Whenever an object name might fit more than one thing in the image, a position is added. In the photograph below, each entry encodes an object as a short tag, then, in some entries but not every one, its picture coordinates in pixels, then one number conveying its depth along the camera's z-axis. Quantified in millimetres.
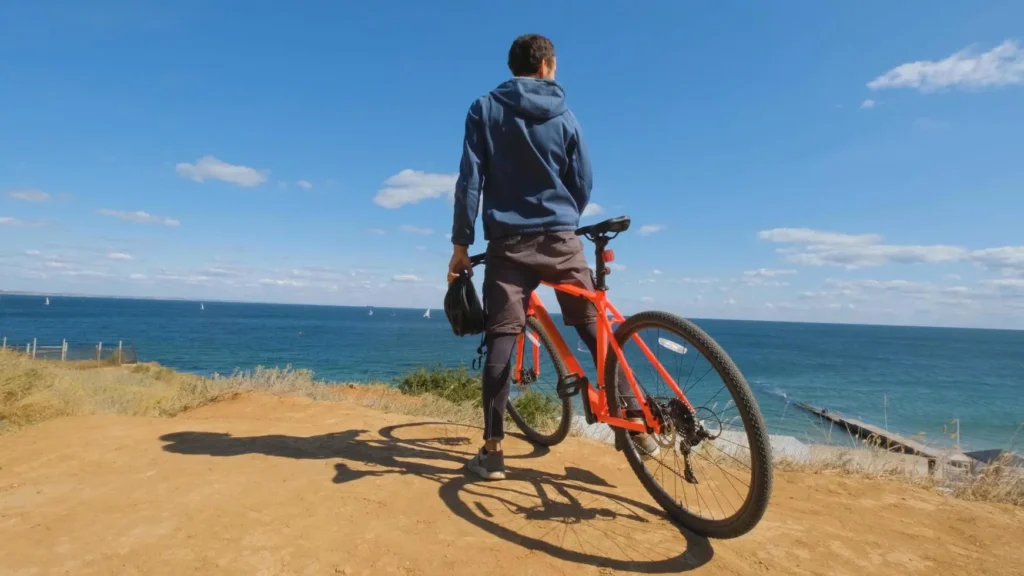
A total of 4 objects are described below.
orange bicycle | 2229
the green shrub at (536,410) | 4713
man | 2932
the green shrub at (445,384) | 12438
